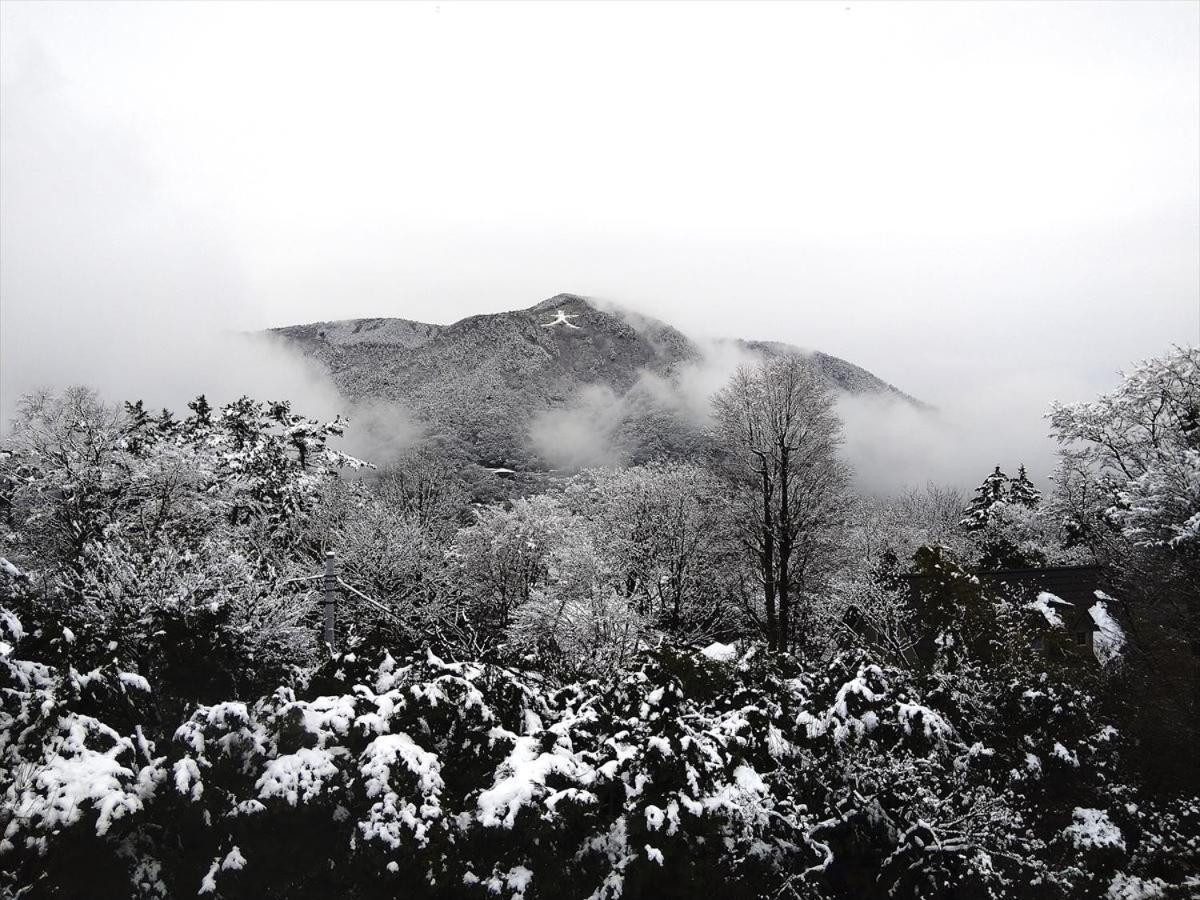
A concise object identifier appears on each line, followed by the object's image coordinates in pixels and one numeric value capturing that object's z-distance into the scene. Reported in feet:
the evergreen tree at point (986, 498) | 149.38
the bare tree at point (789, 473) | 68.95
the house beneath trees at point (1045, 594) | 32.32
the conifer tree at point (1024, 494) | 153.89
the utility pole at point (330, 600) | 33.27
